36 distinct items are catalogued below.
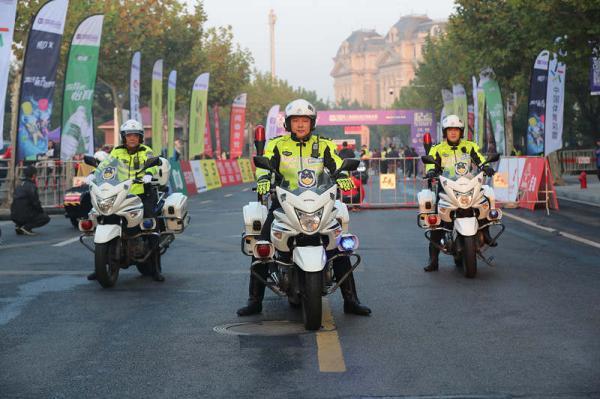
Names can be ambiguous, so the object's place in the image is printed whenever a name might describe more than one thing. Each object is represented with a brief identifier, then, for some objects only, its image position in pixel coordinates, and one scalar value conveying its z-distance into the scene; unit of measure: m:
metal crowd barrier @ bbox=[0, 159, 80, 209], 26.61
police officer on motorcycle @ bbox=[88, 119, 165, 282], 11.82
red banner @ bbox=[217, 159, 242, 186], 47.88
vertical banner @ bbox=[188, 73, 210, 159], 40.75
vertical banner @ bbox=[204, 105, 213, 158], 53.87
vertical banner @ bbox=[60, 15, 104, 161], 26.06
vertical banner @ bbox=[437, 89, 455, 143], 53.75
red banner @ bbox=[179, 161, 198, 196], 37.84
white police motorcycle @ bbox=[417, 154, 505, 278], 11.53
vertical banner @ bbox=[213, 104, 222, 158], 60.03
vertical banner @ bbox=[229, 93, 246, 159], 53.97
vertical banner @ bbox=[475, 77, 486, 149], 39.97
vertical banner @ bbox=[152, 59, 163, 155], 34.72
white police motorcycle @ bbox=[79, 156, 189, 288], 11.02
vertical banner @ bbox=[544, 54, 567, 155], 30.05
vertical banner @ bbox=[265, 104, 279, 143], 61.25
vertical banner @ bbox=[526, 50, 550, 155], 30.28
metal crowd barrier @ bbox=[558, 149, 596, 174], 54.28
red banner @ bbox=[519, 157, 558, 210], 24.09
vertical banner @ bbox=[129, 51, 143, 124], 33.34
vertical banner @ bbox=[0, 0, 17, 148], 20.56
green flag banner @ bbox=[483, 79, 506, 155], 35.97
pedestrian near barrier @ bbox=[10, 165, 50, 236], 19.34
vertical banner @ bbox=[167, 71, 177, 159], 37.69
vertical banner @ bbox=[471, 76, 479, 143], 40.56
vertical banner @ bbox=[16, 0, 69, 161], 24.05
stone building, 192.64
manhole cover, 8.15
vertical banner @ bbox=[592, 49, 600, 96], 26.97
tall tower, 180.25
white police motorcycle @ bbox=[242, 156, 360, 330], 8.07
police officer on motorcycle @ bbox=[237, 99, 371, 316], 8.73
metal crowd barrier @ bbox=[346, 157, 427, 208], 27.09
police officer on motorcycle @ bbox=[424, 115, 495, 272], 12.16
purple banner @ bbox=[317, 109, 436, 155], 78.19
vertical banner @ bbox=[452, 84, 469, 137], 44.97
